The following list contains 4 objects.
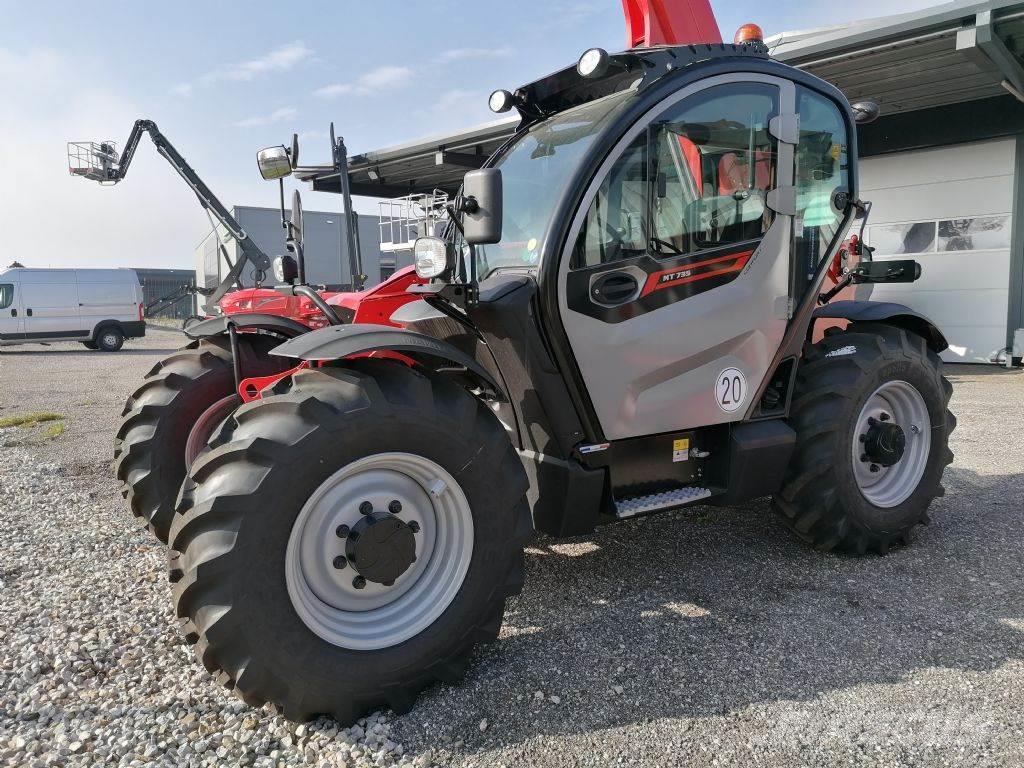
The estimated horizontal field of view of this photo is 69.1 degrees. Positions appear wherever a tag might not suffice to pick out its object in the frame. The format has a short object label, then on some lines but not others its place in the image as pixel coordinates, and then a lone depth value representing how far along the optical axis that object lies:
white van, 19.56
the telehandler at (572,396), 2.38
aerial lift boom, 17.16
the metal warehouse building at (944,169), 10.08
